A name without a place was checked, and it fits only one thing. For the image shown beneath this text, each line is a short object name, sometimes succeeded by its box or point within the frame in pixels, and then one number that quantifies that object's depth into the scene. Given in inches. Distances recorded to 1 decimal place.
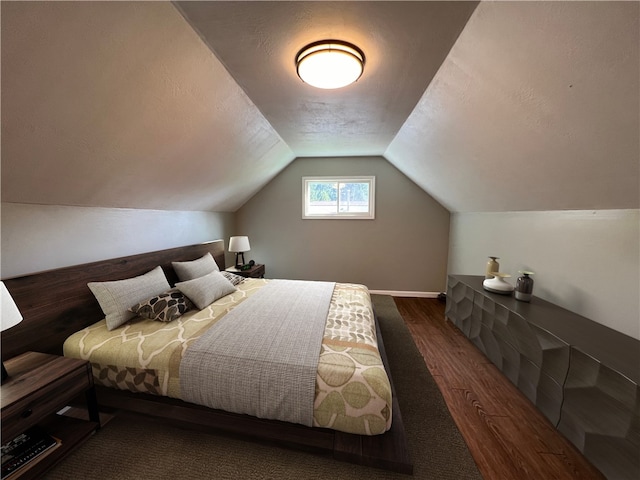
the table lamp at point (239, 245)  139.2
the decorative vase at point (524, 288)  77.2
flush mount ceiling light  51.8
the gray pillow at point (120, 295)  68.7
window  159.2
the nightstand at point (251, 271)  138.2
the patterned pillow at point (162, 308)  72.0
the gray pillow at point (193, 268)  101.5
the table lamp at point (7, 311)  42.0
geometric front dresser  41.9
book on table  44.6
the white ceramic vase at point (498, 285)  85.5
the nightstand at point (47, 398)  42.1
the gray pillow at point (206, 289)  83.8
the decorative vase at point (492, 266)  94.5
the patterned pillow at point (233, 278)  112.0
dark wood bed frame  48.8
